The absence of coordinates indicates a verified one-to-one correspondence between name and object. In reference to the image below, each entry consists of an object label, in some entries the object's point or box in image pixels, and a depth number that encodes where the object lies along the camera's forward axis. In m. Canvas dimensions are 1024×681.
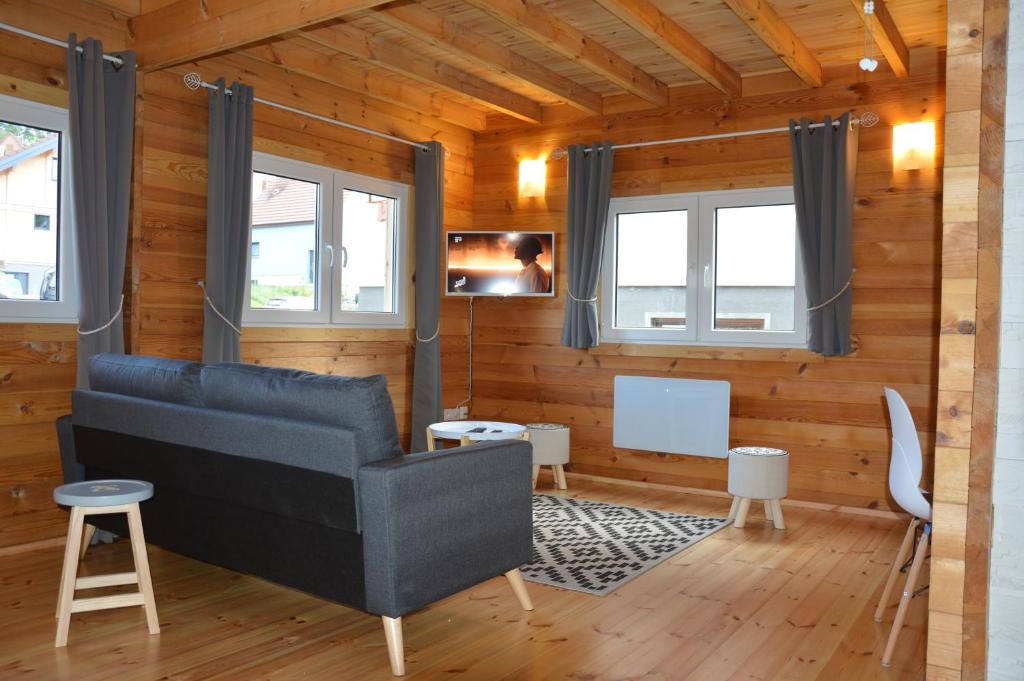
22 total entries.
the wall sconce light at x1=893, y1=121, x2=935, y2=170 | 5.04
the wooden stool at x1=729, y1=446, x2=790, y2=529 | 4.75
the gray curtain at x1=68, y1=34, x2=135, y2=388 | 4.09
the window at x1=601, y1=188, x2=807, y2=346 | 5.54
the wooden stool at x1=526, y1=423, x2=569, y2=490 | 5.71
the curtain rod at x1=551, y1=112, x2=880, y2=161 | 5.20
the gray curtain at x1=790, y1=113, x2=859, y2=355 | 5.12
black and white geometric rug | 3.83
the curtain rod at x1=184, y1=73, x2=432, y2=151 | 4.68
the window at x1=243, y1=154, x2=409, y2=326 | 5.28
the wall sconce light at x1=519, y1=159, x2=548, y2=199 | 6.45
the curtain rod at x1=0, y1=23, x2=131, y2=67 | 3.93
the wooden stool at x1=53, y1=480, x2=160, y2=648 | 2.93
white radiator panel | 5.57
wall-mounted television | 6.19
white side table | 4.95
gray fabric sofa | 2.77
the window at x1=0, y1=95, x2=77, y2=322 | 4.09
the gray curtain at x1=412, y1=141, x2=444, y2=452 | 6.07
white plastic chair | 2.95
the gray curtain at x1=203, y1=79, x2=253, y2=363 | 4.64
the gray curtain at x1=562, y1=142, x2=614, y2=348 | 6.00
